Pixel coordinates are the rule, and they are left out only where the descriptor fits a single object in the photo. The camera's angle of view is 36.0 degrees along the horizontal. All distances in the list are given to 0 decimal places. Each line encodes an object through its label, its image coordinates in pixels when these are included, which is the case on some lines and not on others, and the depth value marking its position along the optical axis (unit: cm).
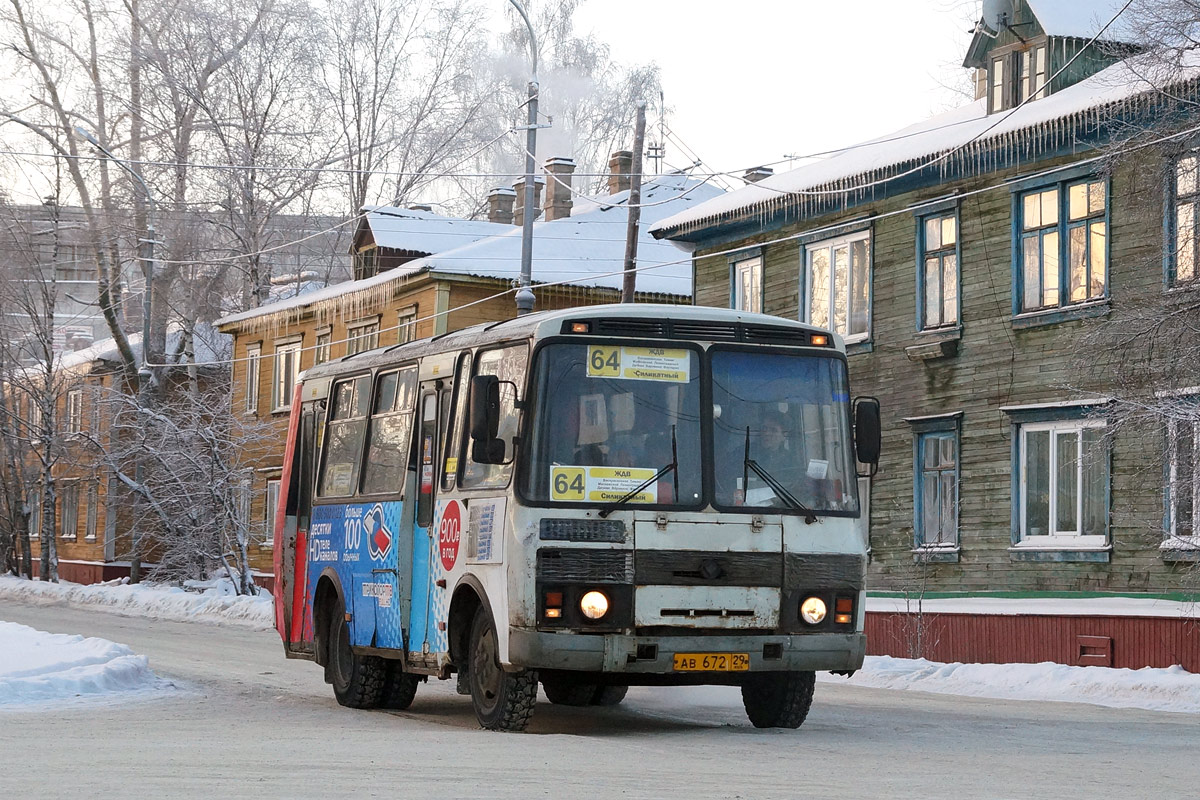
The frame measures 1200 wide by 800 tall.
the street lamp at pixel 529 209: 2631
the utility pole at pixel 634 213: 2897
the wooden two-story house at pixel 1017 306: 2011
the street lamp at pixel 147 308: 4038
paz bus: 1207
